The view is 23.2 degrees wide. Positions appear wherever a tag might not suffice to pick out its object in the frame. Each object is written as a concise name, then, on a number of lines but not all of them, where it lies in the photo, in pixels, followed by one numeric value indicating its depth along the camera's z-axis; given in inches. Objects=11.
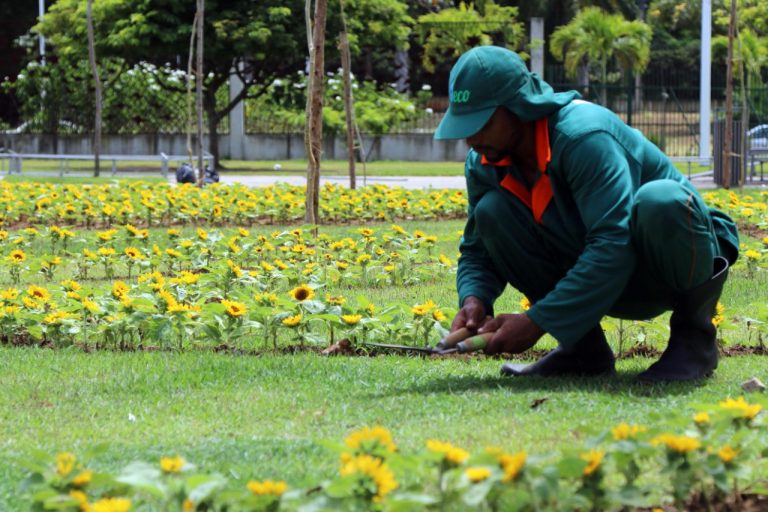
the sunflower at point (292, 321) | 290.5
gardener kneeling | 226.6
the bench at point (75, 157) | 1279.7
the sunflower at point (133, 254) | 395.6
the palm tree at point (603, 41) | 1881.6
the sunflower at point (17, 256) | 403.2
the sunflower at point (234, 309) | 290.0
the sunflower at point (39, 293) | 316.3
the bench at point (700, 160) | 1341.3
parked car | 1320.4
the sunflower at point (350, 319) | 292.9
